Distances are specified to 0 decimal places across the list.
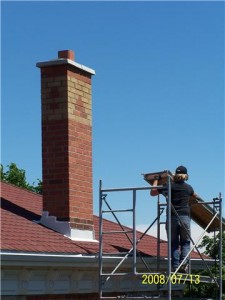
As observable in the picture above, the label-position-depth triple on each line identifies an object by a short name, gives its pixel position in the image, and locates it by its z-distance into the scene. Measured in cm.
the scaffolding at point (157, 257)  1071
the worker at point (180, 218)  1120
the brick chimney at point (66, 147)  1259
